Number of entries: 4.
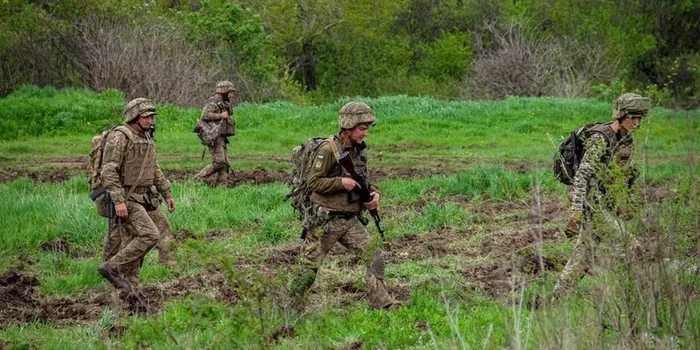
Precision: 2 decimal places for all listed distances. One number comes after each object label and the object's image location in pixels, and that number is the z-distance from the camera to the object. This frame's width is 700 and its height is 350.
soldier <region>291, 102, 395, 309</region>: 18.14
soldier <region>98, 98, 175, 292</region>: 20.61
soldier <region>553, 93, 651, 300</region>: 17.34
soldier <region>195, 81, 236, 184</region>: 34.76
